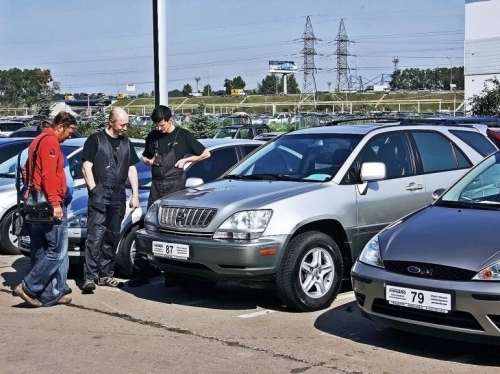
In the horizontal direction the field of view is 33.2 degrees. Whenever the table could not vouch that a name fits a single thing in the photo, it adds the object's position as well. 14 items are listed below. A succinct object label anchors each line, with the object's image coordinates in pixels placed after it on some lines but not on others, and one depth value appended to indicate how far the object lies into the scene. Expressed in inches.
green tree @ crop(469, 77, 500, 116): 1413.6
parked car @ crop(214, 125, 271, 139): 1229.1
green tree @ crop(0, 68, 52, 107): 3858.3
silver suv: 291.4
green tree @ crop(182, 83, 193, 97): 5570.9
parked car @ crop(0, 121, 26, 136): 1489.9
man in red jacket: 313.6
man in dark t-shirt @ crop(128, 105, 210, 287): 356.8
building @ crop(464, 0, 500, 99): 2037.4
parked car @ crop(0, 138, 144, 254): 447.5
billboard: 4707.2
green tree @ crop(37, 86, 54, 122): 1586.1
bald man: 345.7
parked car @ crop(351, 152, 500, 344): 221.5
